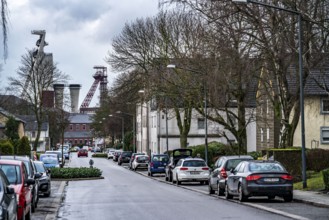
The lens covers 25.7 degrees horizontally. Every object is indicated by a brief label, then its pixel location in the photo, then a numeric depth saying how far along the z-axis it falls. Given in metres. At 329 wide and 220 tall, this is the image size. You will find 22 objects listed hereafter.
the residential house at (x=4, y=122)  95.19
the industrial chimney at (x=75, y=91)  158.75
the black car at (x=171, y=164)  45.16
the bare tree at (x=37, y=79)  77.81
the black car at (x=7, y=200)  10.80
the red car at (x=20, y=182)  15.32
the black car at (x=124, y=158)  84.62
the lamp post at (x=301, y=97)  27.03
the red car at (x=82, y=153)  124.00
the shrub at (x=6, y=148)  55.04
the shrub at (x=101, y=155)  123.39
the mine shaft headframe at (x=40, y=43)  80.97
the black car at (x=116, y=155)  97.69
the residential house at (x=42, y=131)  125.21
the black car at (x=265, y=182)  23.73
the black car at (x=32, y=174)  21.16
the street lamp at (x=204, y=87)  42.12
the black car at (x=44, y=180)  27.69
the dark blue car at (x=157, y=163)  54.68
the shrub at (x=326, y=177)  25.05
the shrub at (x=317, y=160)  43.66
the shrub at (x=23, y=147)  63.53
